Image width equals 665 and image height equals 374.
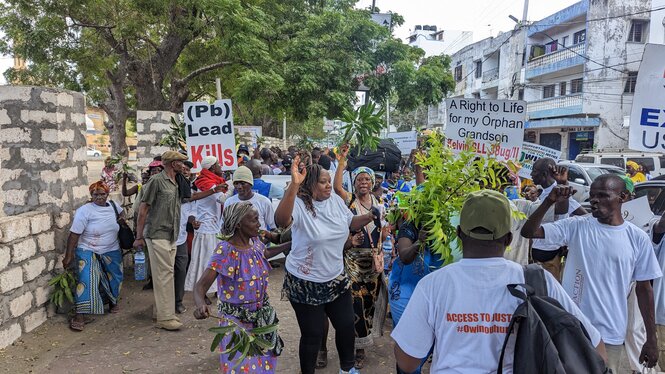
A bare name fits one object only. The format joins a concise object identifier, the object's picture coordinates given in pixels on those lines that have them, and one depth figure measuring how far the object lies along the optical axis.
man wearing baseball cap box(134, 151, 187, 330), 5.54
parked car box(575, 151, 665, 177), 15.52
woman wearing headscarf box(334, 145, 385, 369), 4.73
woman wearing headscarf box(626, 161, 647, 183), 11.57
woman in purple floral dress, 3.46
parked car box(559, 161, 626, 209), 13.48
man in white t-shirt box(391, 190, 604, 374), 1.86
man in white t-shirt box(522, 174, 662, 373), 3.09
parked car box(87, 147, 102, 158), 53.80
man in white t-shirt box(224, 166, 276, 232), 5.50
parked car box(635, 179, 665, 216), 6.14
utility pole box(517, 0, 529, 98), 31.81
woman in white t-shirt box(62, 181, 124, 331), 5.59
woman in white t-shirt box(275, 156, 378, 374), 3.94
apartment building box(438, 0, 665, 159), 26.47
